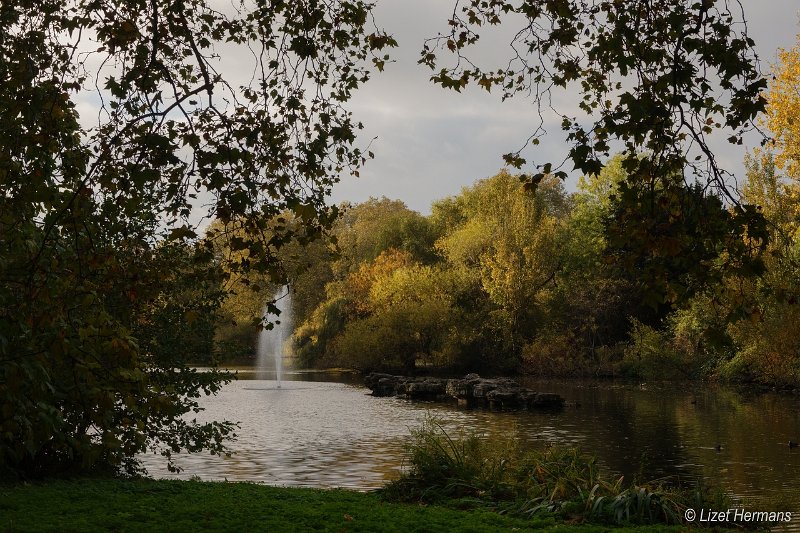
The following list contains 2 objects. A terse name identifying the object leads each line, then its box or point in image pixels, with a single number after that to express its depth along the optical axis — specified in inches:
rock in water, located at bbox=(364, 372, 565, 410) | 1208.8
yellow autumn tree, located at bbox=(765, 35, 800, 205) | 1225.9
